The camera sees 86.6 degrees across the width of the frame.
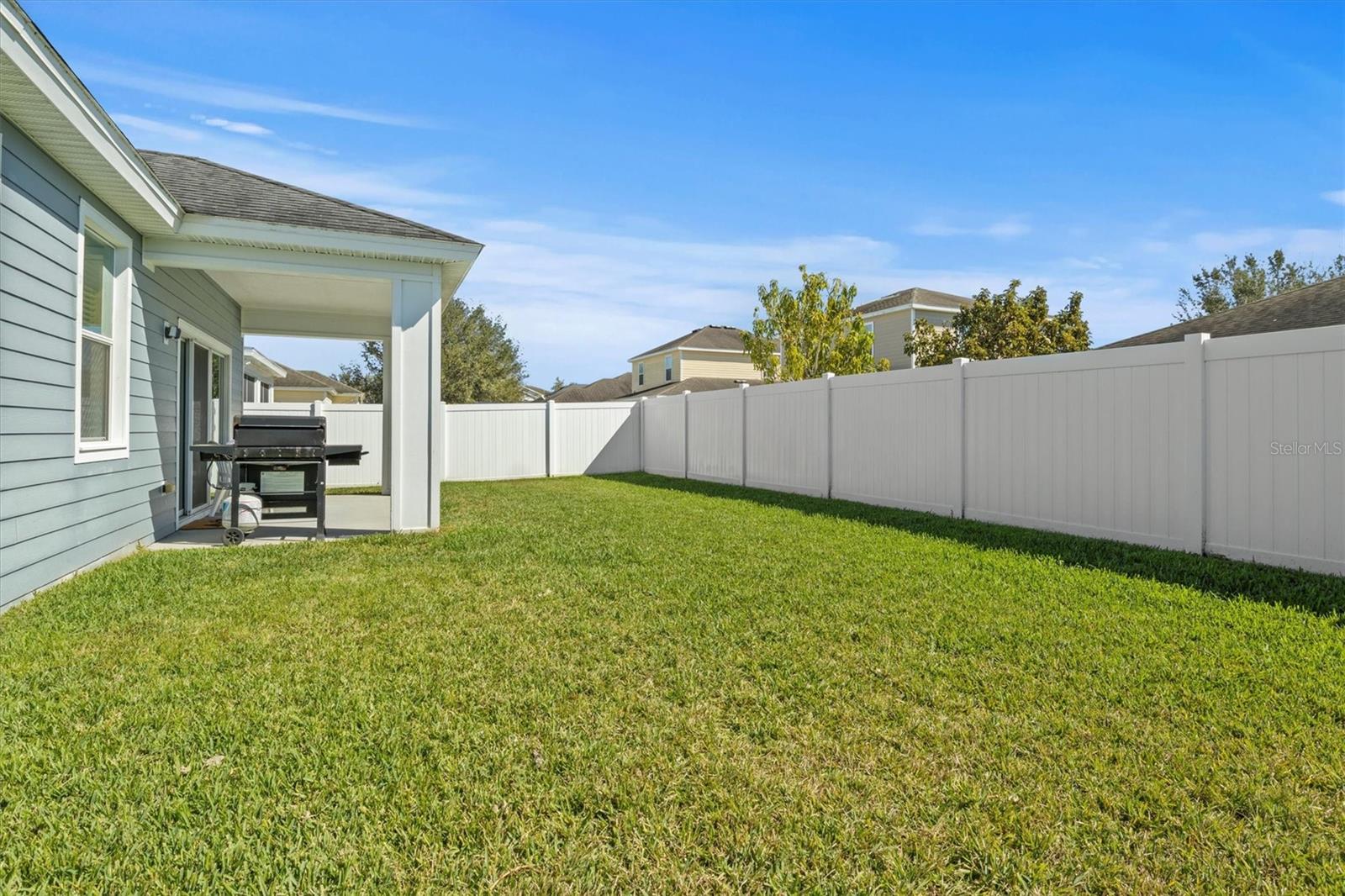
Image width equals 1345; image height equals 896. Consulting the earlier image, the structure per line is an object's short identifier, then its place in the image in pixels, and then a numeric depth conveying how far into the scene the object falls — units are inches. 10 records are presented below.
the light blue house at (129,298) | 175.0
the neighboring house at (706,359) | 1194.0
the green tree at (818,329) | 764.6
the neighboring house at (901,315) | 908.6
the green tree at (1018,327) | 745.6
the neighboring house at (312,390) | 1074.7
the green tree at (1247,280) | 1406.3
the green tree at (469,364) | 1235.9
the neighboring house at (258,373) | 701.9
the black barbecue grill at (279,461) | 281.9
